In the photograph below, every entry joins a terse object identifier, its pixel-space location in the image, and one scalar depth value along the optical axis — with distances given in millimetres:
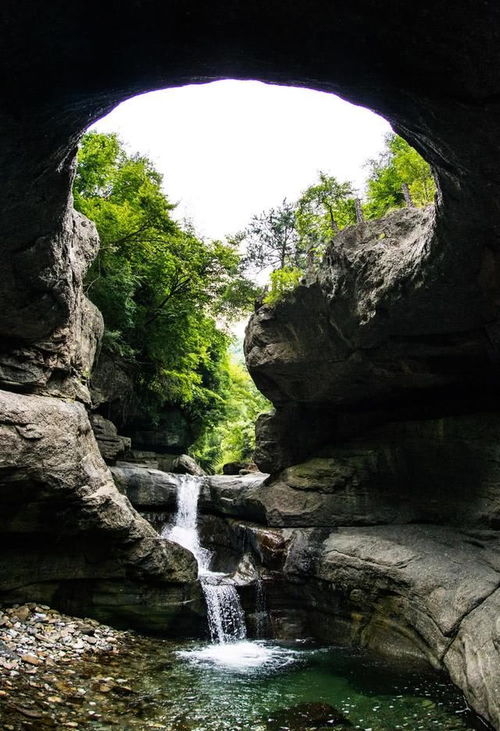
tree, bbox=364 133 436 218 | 12812
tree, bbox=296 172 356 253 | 14047
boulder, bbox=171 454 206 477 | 21641
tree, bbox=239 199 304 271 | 19281
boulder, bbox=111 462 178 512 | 15852
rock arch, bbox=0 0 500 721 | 3949
